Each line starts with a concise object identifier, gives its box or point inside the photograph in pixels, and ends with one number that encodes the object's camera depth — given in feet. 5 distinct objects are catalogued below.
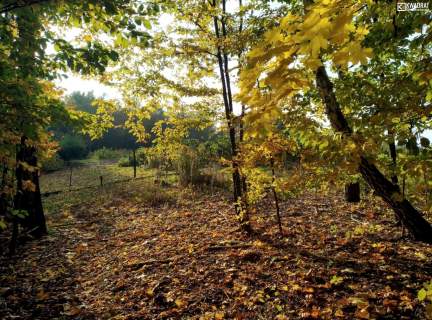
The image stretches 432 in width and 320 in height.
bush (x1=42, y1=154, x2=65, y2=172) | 69.28
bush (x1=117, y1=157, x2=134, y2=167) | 74.79
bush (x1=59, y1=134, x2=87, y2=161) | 92.32
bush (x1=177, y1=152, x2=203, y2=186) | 41.10
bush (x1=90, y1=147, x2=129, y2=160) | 97.30
